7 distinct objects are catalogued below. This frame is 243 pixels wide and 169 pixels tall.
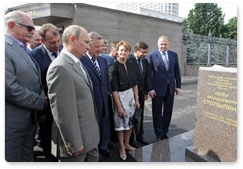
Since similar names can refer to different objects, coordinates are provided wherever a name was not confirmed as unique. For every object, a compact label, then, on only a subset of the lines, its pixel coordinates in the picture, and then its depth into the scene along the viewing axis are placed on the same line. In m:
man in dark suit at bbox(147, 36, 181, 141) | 3.21
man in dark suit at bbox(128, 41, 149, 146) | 3.09
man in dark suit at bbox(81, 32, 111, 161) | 2.24
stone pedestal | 2.15
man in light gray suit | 1.49
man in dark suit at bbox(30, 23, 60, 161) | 2.21
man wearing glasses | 1.72
